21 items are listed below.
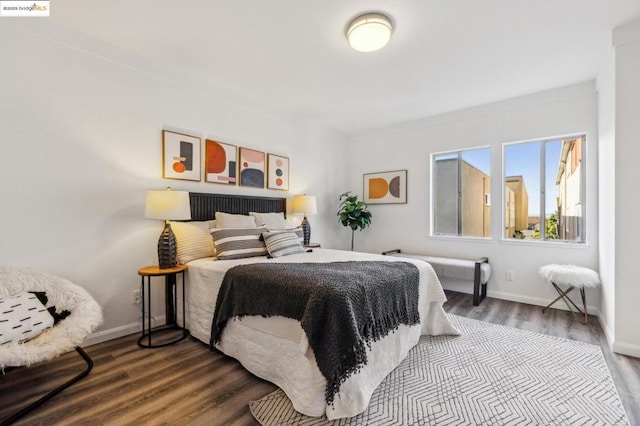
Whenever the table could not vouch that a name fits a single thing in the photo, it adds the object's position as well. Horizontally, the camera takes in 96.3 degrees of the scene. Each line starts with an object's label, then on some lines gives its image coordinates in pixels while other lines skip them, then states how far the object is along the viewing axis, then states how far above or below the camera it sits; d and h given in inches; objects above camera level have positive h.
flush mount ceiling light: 83.3 +54.2
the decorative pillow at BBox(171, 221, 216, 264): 108.5 -11.2
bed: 62.2 -35.2
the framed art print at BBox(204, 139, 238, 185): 129.0 +23.4
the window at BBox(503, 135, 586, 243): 135.1 +11.0
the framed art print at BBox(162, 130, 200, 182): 115.5 +23.6
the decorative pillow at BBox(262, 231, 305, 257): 113.2 -12.7
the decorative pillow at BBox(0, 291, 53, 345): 65.7 -25.6
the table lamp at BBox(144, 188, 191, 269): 97.4 +0.1
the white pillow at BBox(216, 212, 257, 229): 117.6 -3.7
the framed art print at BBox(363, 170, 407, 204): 185.2 +16.5
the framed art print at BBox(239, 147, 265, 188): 142.8 +22.9
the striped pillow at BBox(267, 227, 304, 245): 130.2 -9.5
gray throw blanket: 61.3 -22.5
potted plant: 185.5 -2.0
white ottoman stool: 112.3 -27.1
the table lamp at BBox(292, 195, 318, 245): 156.6 +3.3
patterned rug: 61.7 -44.5
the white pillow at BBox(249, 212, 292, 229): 133.3 -3.8
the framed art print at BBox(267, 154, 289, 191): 155.4 +22.4
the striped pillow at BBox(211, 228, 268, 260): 107.0 -11.9
